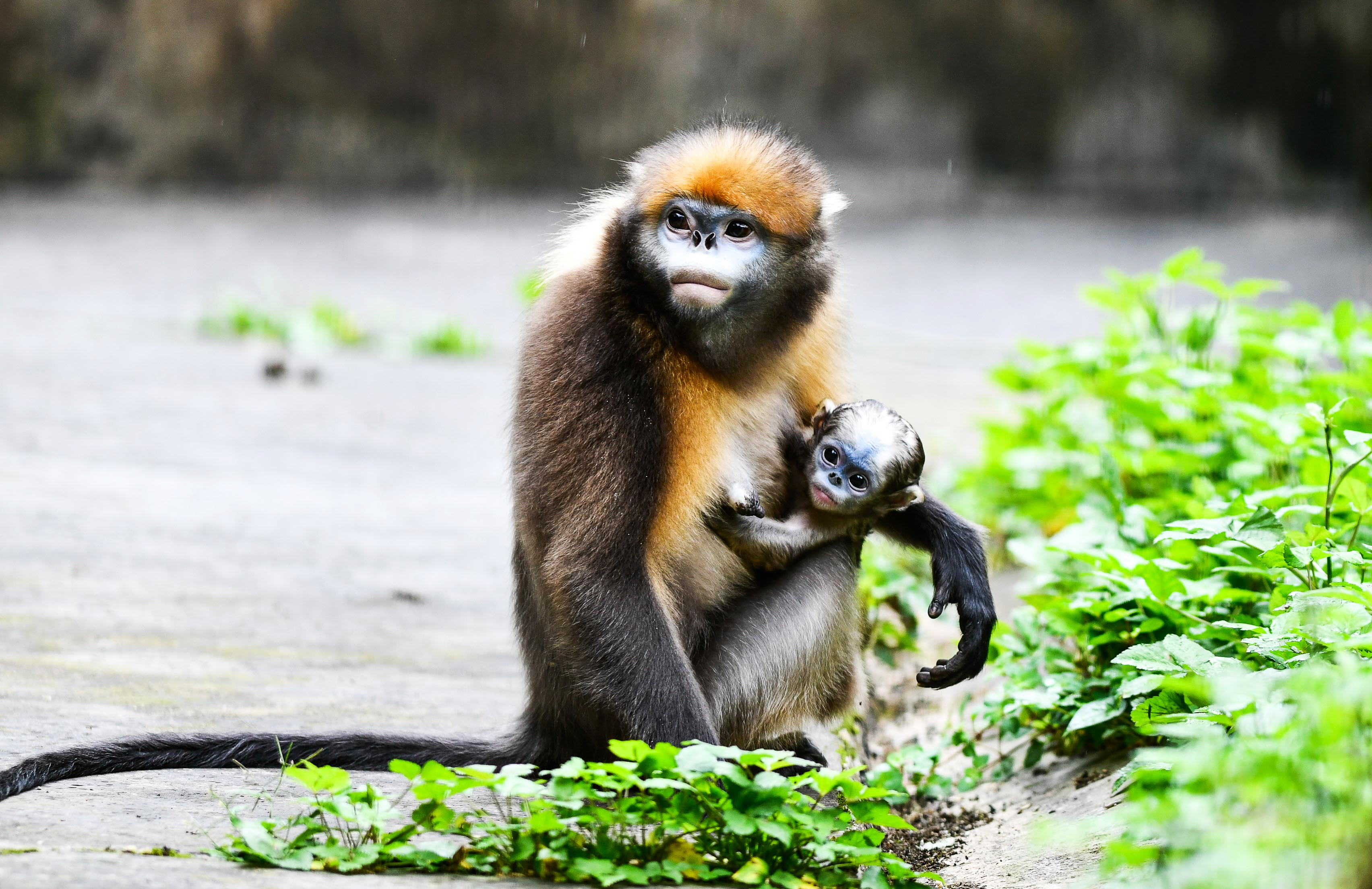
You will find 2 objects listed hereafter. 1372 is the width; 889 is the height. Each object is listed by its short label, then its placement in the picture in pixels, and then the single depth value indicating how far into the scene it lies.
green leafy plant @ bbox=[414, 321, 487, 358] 19.34
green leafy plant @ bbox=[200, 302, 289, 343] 19.05
